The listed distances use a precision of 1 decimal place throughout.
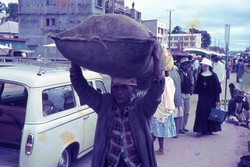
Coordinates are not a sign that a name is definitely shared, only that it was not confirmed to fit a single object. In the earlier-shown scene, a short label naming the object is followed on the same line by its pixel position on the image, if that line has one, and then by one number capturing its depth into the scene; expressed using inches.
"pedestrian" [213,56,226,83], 548.1
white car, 157.9
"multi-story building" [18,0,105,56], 1486.2
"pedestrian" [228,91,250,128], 361.1
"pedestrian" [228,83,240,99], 380.8
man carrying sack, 103.1
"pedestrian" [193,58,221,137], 297.9
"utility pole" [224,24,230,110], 388.3
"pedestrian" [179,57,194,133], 314.2
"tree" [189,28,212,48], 2939.5
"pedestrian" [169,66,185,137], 269.9
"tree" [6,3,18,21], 2807.6
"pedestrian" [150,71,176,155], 235.5
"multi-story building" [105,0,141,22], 1612.9
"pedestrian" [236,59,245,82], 854.4
